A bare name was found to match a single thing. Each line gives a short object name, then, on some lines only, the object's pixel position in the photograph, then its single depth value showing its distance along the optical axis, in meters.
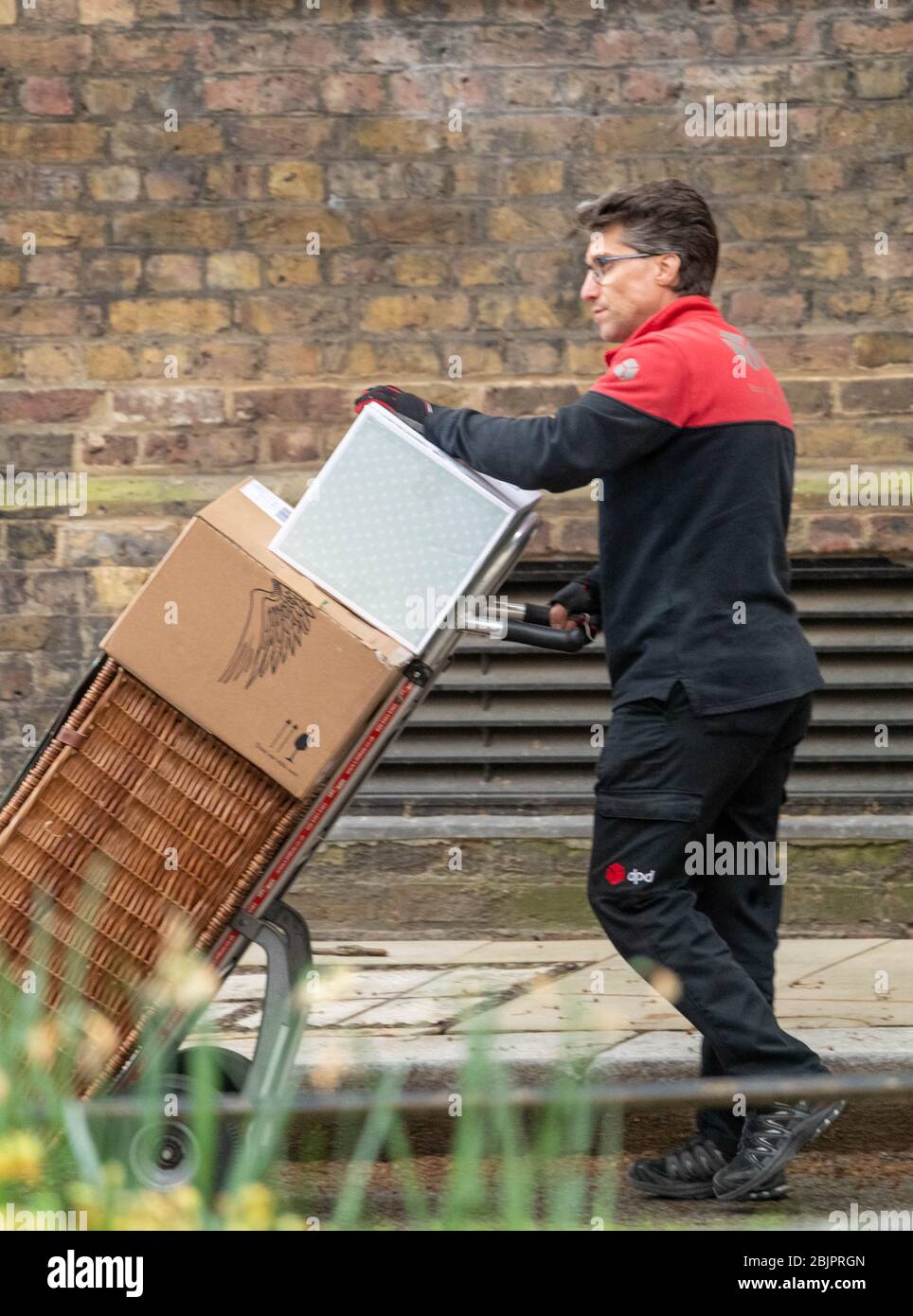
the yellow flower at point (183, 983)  5.93
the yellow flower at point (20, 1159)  3.76
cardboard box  6.41
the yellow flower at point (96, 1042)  6.33
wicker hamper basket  6.48
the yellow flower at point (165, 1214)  3.79
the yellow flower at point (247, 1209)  3.81
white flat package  6.43
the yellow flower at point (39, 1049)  4.37
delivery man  7.08
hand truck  6.46
